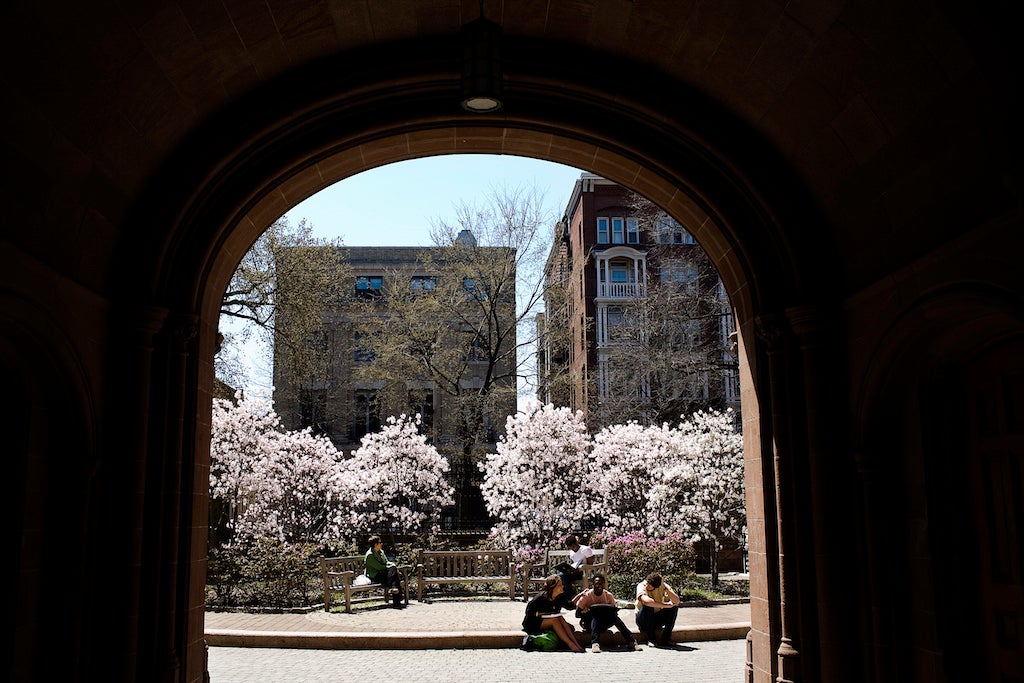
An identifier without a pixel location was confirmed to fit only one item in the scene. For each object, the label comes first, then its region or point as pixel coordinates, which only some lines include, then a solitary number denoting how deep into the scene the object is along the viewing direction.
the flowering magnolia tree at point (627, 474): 16.75
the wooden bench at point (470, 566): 14.14
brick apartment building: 26.39
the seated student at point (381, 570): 13.30
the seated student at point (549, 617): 10.17
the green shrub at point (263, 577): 13.11
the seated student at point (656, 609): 10.37
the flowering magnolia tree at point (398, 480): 18.53
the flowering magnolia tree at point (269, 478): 17.92
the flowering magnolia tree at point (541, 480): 16.59
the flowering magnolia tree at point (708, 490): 15.26
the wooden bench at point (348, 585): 12.73
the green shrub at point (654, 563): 13.67
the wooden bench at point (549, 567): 13.80
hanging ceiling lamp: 5.25
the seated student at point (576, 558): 13.17
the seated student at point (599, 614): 10.28
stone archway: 6.34
